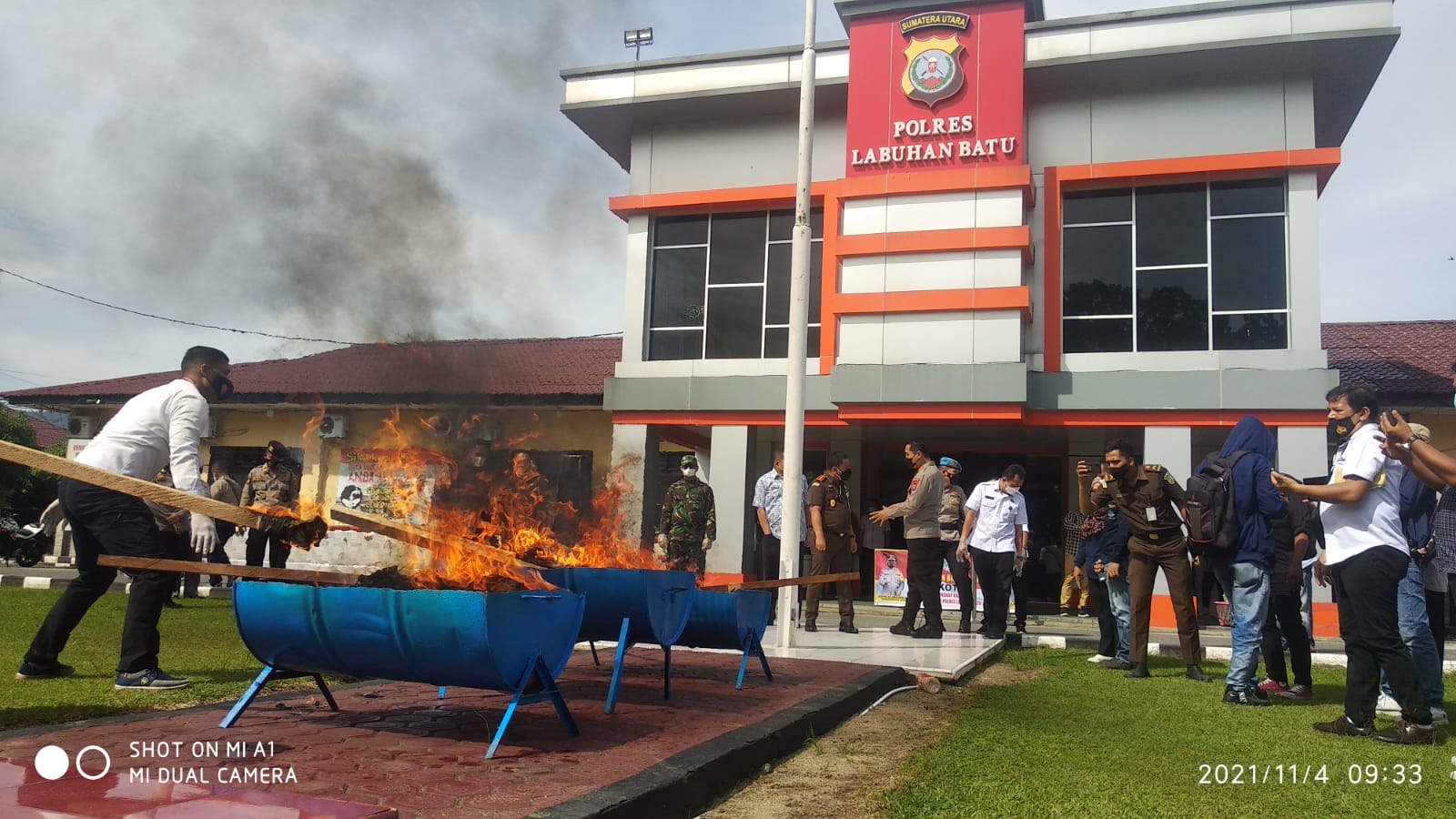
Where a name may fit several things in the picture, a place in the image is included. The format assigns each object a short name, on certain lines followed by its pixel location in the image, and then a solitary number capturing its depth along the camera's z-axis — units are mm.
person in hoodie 6766
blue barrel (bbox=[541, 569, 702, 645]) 5383
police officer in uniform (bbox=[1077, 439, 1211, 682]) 7852
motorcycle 17672
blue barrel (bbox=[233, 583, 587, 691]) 3984
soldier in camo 9508
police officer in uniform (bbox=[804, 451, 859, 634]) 10609
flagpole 8617
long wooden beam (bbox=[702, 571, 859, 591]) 6177
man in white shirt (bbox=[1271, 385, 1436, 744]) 5375
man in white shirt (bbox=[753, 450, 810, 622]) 11883
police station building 14930
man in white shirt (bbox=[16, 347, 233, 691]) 5746
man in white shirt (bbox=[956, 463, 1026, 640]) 10516
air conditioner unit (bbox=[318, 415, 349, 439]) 20656
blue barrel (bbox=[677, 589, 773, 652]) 6102
